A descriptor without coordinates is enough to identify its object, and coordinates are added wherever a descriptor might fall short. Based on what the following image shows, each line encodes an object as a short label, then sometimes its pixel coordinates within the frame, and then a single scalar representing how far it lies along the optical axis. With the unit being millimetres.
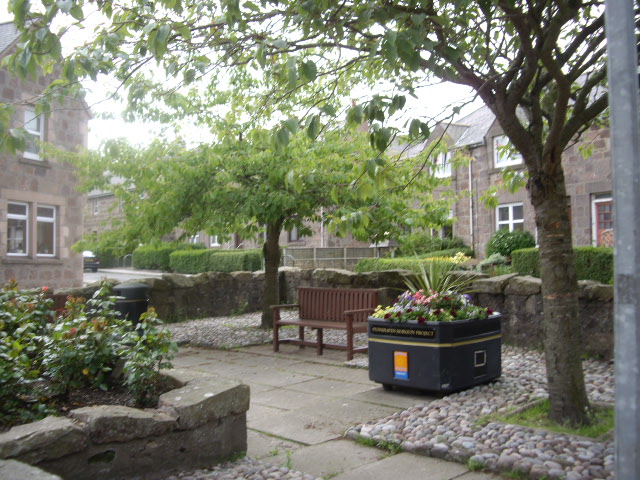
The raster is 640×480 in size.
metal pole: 2322
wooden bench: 9102
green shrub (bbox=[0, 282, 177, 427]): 4414
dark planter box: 6535
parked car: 37812
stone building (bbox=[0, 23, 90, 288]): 17594
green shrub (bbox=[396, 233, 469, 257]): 26203
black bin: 11719
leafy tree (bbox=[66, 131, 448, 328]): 9859
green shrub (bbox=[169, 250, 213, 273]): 31641
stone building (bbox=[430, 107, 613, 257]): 21234
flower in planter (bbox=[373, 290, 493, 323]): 6848
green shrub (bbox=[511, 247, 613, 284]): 13856
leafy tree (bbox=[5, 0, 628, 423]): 4629
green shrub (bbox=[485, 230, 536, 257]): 22625
